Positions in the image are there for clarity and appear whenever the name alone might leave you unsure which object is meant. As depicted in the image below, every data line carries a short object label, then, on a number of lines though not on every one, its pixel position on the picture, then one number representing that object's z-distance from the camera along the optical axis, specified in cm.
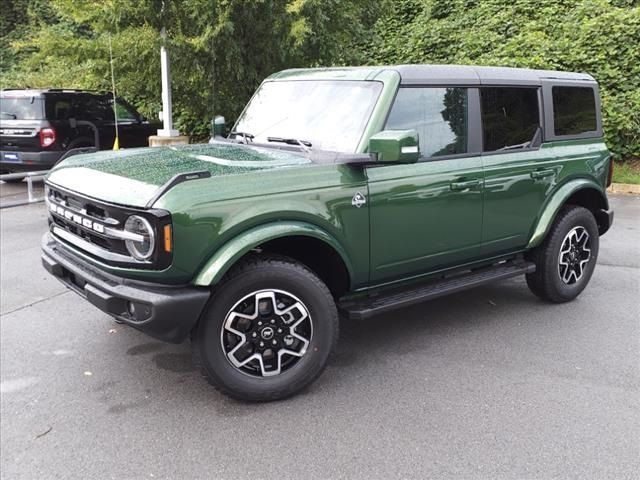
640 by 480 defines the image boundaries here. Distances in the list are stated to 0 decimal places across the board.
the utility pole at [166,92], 1008
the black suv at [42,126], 1063
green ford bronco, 322
